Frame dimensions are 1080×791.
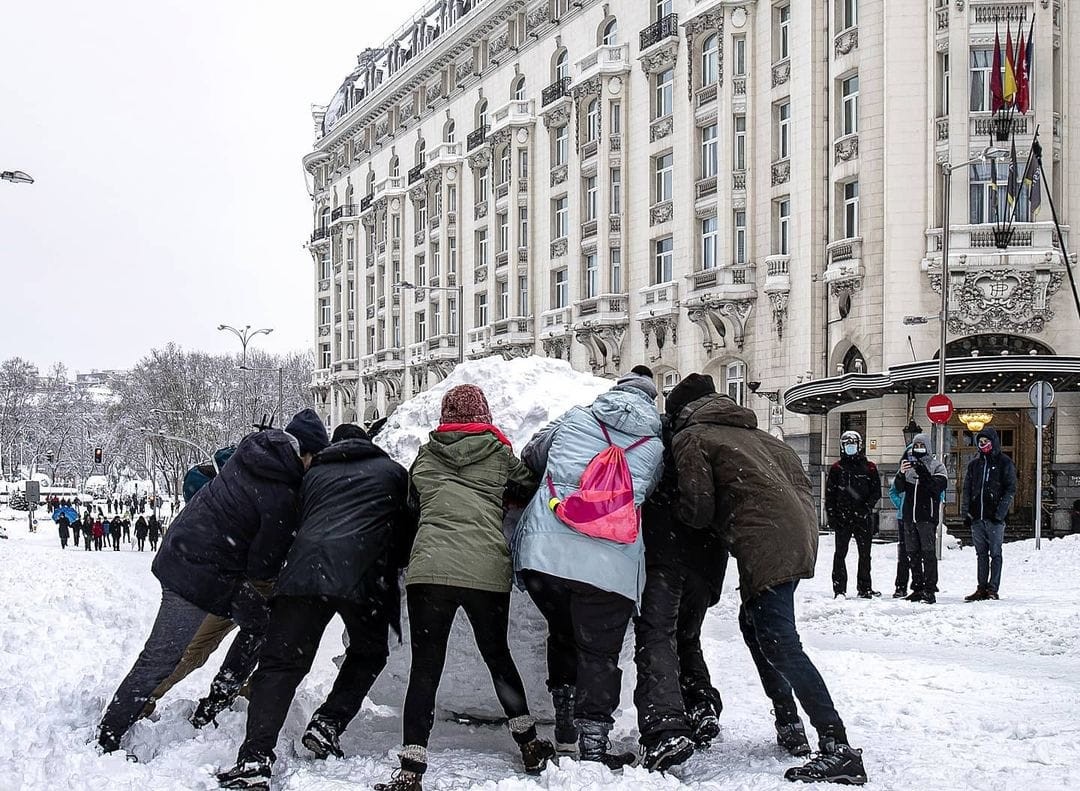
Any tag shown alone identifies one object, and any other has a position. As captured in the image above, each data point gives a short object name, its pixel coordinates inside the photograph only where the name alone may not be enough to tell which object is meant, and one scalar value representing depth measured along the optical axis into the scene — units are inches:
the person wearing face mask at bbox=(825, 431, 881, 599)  520.4
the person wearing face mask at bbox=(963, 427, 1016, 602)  490.9
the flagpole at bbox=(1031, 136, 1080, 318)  1020.5
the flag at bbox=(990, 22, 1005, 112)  1054.4
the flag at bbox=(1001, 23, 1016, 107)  1052.5
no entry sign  856.3
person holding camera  502.9
